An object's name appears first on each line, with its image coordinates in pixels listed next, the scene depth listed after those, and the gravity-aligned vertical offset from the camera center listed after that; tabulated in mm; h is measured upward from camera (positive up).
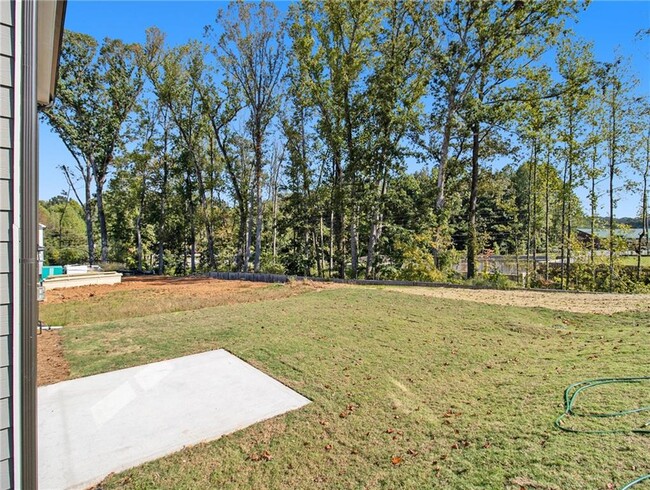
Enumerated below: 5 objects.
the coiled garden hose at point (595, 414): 2168 -1271
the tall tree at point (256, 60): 12891 +7746
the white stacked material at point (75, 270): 11948 -872
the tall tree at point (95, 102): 15625 +7240
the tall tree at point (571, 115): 10334 +4396
